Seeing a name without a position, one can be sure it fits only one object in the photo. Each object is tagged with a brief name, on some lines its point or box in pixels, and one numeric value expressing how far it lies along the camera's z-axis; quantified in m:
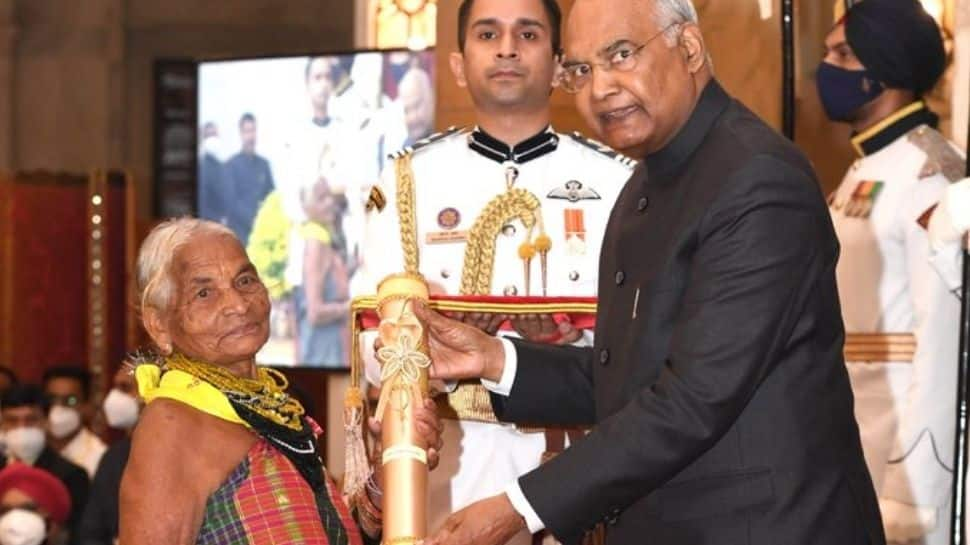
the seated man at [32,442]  9.77
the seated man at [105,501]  8.16
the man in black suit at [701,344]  3.52
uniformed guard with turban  6.36
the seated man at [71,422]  10.79
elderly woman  4.04
